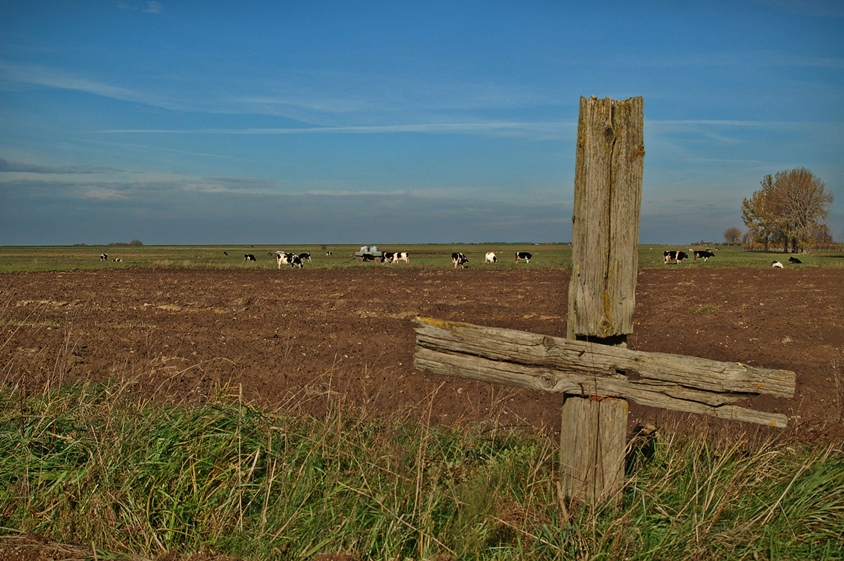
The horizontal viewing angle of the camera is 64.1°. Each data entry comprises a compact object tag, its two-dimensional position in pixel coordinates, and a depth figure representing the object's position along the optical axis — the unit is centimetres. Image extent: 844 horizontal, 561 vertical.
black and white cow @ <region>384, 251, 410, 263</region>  5646
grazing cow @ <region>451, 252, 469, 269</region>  5141
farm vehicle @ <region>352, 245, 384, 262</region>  5822
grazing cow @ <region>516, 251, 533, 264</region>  6071
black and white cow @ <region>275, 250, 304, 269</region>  5262
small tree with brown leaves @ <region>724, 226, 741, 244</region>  17900
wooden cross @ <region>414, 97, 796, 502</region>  402
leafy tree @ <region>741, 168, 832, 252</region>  8856
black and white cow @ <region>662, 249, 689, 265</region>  5990
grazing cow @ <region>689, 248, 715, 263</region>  6612
